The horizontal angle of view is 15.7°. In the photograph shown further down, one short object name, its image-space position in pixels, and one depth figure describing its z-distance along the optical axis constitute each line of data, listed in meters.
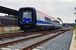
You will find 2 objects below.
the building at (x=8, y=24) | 54.16
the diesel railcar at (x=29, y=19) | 37.91
